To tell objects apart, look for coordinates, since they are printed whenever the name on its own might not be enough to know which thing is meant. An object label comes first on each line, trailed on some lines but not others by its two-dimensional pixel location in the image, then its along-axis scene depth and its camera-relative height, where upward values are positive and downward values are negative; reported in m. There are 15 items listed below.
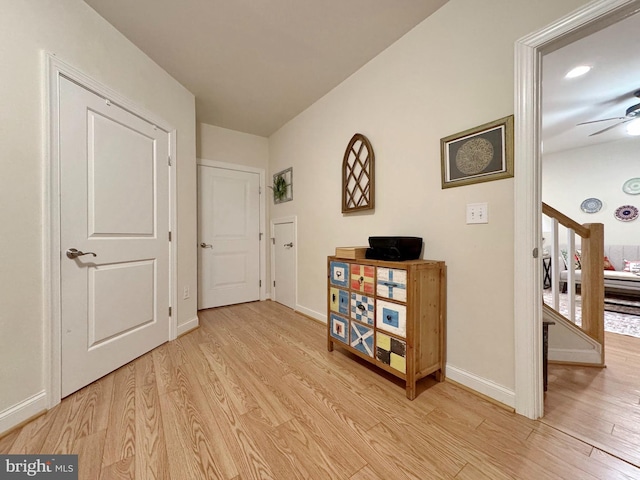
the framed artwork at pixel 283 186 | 3.12 +0.70
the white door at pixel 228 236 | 3.07 +0.04
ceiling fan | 2.79 +1.49
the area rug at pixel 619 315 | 2.38 -0.89
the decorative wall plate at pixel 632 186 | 3.96 +0.84
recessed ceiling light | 2.21 +1.55
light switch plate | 1.39 +0.15
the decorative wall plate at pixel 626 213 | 3.97 +0.41
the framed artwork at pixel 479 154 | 1.30 +0.49
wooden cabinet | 1.38 -0.48
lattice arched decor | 2.03 +0.56
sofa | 3.22 -0.50
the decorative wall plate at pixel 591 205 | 4.29 +0.58
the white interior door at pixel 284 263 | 3.11 -0.33
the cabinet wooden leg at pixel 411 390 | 1.36 -0.84
